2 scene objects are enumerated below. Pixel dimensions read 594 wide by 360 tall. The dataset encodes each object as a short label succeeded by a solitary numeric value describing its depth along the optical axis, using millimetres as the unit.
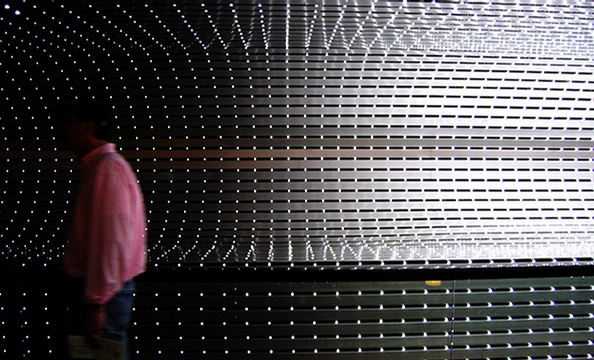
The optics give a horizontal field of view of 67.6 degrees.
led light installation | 3924
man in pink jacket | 2074
